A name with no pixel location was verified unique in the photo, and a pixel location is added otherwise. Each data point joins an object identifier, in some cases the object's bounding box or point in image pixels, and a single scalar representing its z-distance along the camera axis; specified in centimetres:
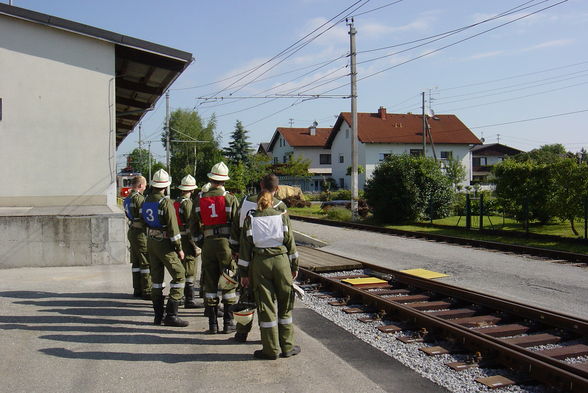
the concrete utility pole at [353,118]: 2805
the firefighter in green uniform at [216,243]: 712
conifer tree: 7362
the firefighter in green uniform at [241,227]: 659
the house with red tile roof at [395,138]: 5975
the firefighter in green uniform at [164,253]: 738
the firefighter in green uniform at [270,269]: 599
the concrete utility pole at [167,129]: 5050
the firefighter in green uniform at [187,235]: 860
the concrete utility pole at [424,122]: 4509
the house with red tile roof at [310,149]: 7262
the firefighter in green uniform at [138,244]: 916
